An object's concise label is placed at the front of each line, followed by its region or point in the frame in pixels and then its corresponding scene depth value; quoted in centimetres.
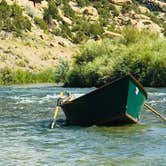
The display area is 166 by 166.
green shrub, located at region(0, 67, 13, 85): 7831
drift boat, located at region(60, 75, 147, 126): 2255
